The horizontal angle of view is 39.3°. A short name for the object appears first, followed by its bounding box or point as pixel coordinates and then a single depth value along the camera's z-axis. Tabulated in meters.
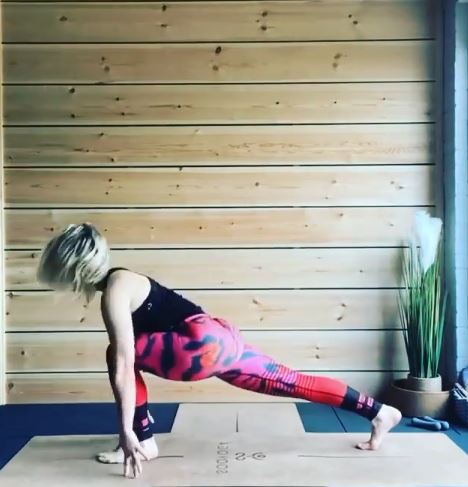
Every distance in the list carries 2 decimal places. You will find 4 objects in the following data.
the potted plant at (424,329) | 3.05
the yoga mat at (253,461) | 2.21
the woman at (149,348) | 2.25
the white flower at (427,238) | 3.17
